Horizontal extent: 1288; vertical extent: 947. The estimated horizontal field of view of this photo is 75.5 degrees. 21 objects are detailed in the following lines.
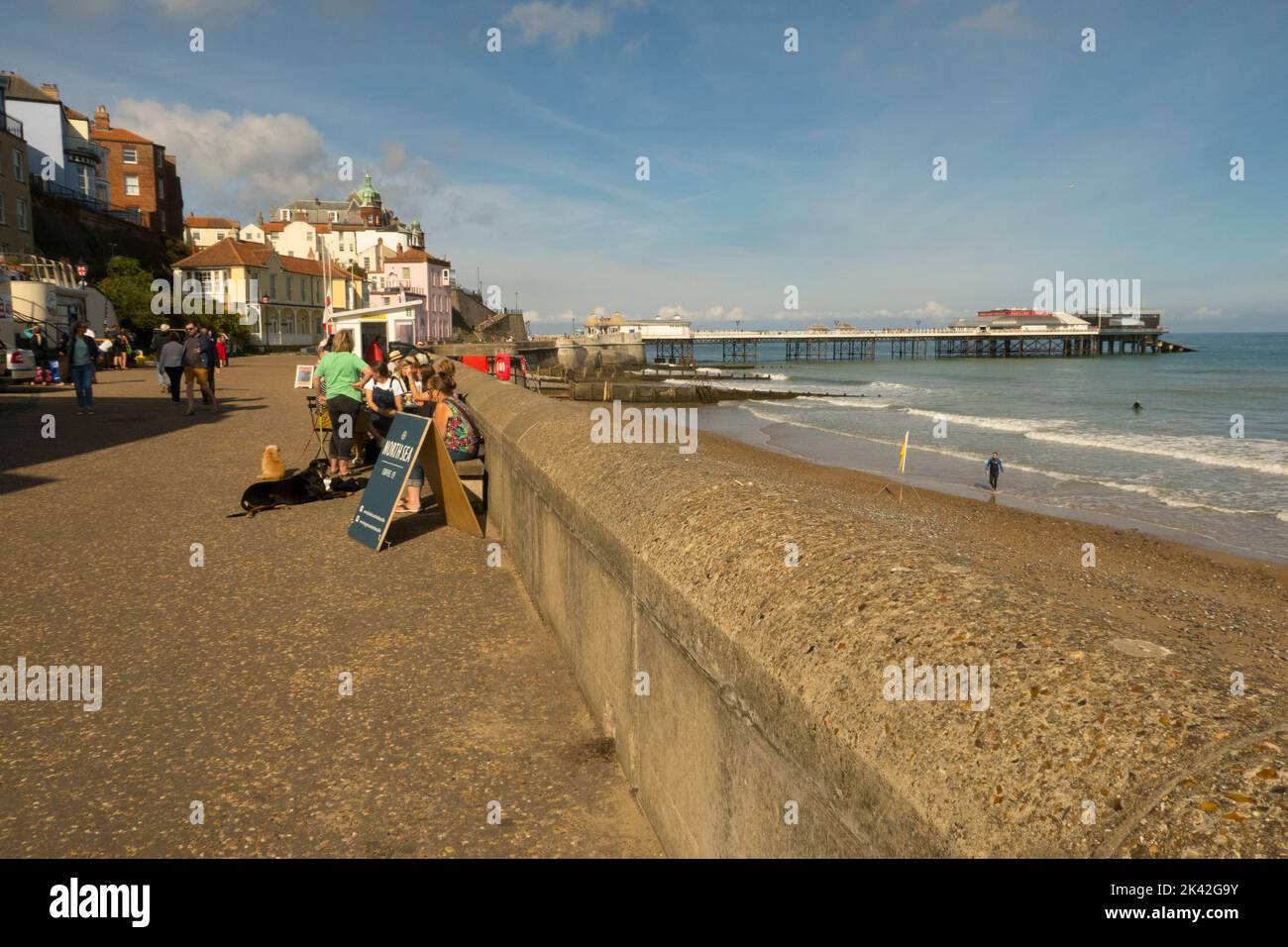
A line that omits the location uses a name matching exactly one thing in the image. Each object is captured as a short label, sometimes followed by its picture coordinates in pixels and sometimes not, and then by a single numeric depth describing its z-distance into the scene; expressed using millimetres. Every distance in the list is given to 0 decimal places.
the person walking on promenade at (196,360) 16562
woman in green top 9453
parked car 21438
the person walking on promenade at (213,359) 17756
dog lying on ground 7934
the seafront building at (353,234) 107312
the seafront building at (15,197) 40812
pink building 95062
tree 43562
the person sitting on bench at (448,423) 7918
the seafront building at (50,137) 59812
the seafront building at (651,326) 154375
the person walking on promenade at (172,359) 18141
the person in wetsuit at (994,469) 20219
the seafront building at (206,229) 106062
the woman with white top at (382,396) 9766
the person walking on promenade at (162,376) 20047
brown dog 9117
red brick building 75938
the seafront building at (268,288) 70625
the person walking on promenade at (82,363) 15820
